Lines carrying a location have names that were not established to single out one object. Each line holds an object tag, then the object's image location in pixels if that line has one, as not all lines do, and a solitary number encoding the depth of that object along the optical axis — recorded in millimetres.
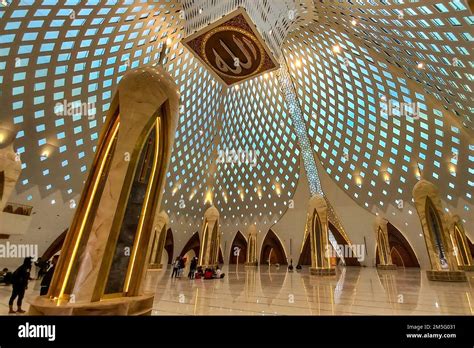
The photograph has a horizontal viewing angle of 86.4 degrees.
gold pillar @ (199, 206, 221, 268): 22962
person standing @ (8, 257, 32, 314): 6181
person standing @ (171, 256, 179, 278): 16391
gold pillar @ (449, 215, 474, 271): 21748
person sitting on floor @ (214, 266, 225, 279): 16822
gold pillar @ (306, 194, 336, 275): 18328
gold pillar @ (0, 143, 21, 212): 14523
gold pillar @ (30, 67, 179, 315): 5223
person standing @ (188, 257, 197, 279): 15779
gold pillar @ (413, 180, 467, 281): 14180
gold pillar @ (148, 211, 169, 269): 24144
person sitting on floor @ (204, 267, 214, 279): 15906
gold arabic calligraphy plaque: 18827
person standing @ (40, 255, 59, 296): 7193
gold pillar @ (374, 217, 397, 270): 28688
